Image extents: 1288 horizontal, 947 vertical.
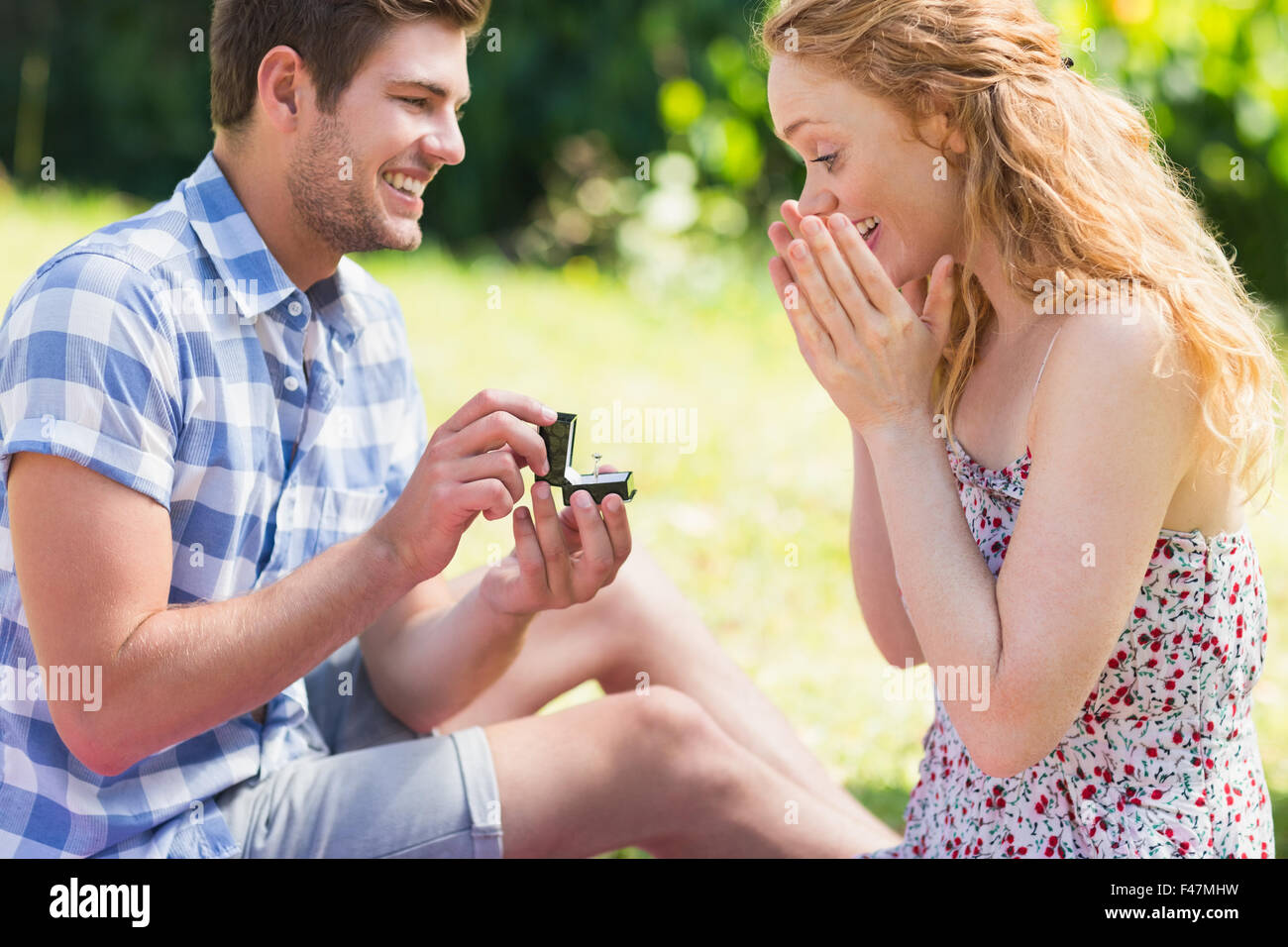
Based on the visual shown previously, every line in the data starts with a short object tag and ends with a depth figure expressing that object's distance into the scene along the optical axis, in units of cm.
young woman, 245
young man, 249
